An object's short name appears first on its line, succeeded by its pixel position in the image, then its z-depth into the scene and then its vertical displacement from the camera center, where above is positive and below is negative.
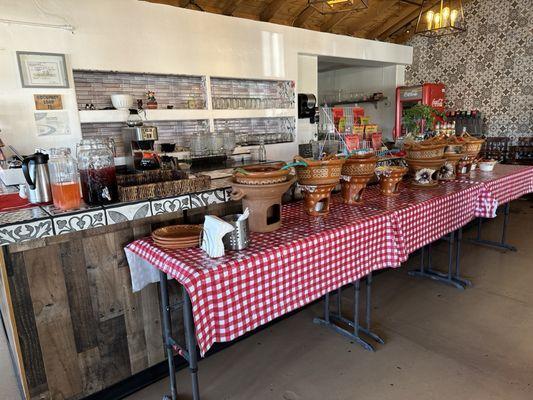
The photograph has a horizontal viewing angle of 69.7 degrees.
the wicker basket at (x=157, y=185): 1.95 -0.27
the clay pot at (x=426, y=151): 3.08 -0.23
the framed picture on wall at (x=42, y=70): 3.69 +0.67
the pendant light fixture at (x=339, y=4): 3.52 +1.16
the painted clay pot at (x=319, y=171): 2.17 -0.25
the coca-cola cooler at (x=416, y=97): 7.49 +0.51
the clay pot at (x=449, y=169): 3.40 -0.42
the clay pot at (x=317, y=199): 2.24 -0.42
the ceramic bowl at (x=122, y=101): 4.18 +0.37
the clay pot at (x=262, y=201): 1.92 -0.36
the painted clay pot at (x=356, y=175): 2.49 -0.32
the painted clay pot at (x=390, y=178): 2.78 -0.39
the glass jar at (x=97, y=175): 1.86 -0.19
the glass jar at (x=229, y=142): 4.14 -0.12
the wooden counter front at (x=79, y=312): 1.81 -0.89
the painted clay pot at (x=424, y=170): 3.11 -0.38
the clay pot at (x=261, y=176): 1.91 -0.23
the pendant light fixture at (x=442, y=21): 4.44 +1.18
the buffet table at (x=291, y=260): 1.58 -0.63
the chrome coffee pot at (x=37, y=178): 1.84 -0.19
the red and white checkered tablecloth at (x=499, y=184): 3.25 -0.61
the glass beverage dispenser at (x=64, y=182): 1.82 -0.21
